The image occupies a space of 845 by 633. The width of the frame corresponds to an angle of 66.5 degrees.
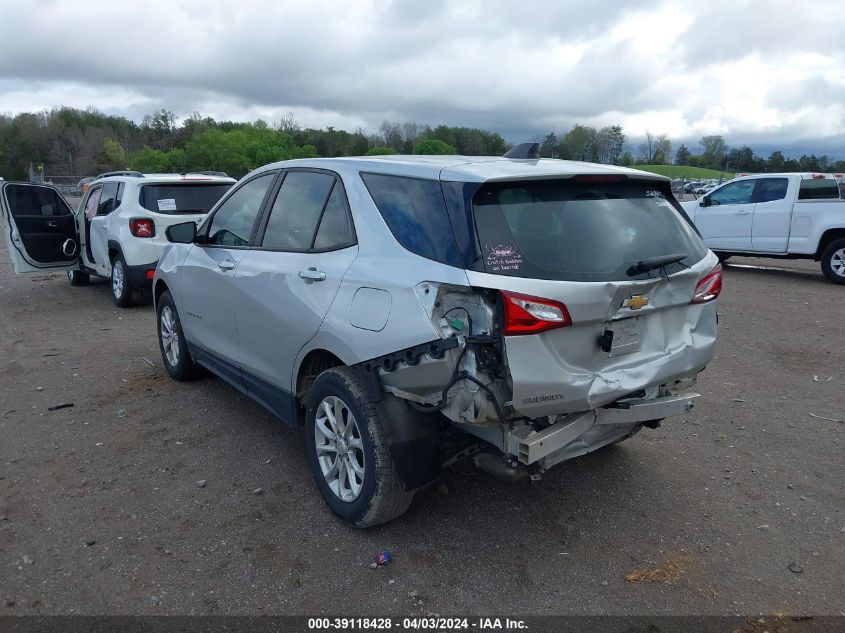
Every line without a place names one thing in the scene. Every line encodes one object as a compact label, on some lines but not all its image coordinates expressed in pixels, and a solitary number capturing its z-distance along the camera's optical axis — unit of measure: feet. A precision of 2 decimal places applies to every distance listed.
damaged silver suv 8.88
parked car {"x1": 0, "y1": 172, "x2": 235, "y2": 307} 27.73
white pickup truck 36.06
